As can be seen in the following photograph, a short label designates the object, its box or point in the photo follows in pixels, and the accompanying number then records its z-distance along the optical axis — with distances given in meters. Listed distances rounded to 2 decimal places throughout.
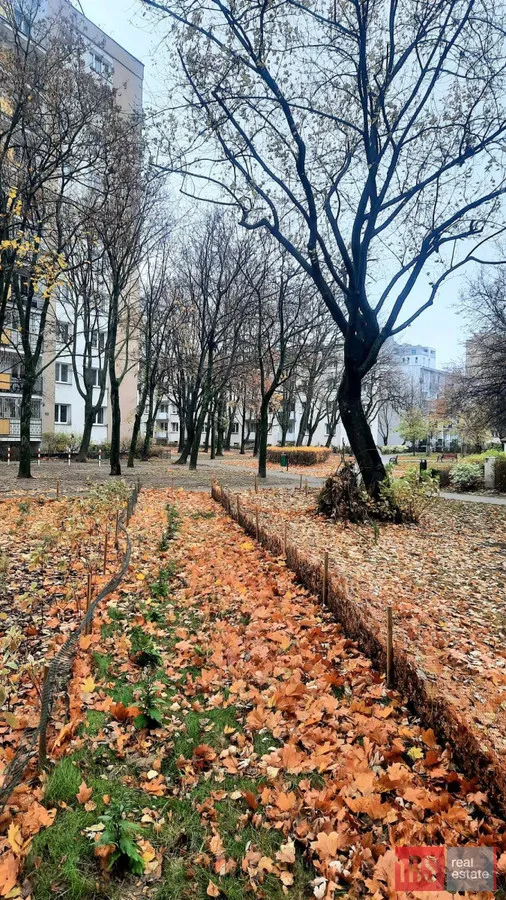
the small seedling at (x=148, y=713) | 3.07
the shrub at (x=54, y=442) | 30.28
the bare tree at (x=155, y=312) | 23.58
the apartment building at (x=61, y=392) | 29.06
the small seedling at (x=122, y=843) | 2.06
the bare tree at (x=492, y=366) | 21.45
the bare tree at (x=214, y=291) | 20.92
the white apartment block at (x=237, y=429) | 60.75
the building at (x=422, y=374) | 76.89
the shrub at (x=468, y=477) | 18.02
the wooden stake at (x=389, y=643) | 3.42
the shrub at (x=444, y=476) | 19.36
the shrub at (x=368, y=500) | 10.29
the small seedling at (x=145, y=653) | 3.91
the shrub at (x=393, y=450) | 56.91
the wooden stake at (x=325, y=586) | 5.05
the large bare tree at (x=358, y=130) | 9.36
